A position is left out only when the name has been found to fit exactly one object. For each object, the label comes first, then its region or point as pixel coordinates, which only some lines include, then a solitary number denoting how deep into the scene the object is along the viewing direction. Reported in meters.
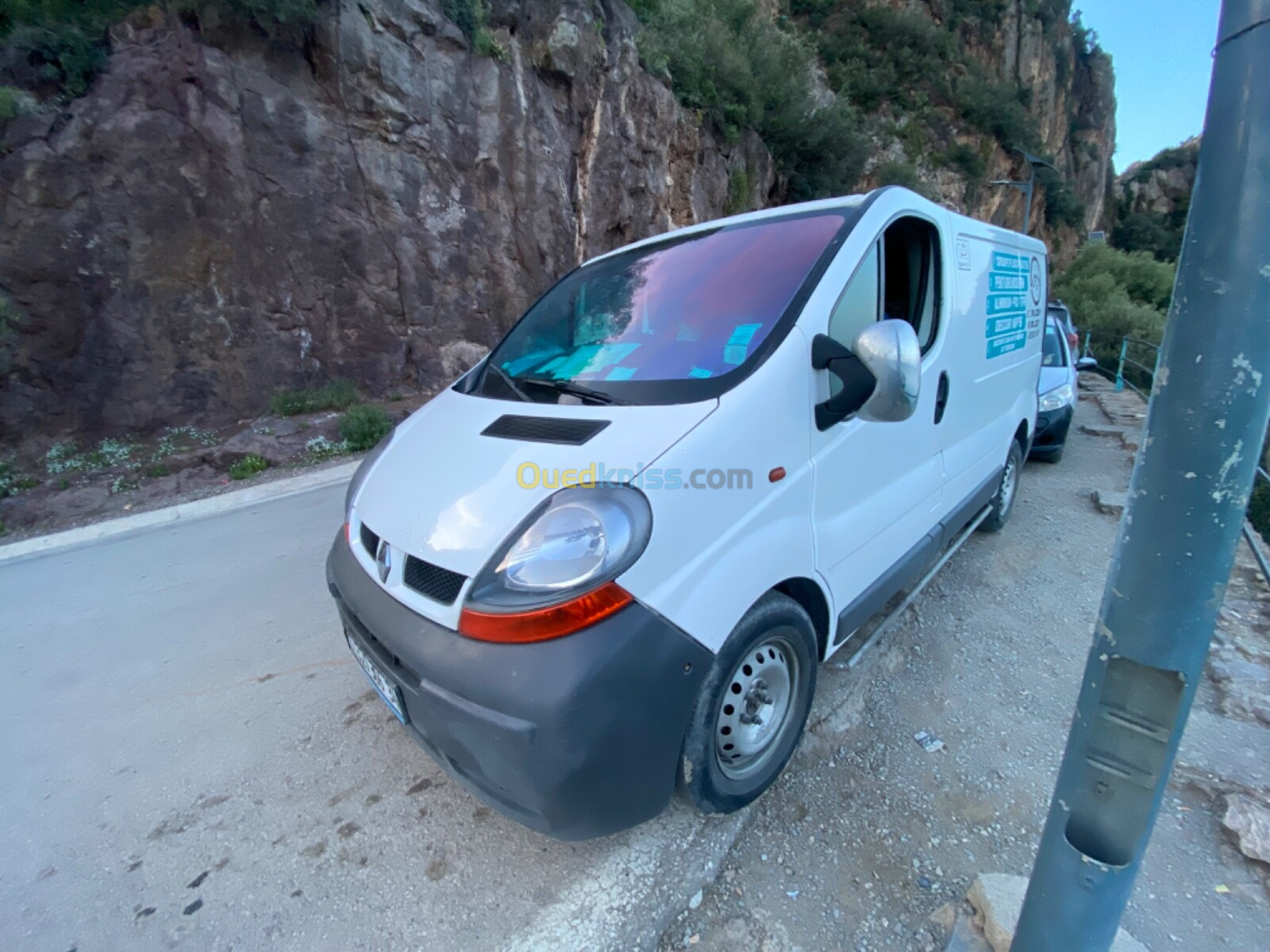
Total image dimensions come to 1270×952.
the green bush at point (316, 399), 8.48
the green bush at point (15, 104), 6.81
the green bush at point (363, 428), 7.67
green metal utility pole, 0.86
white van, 1.45
